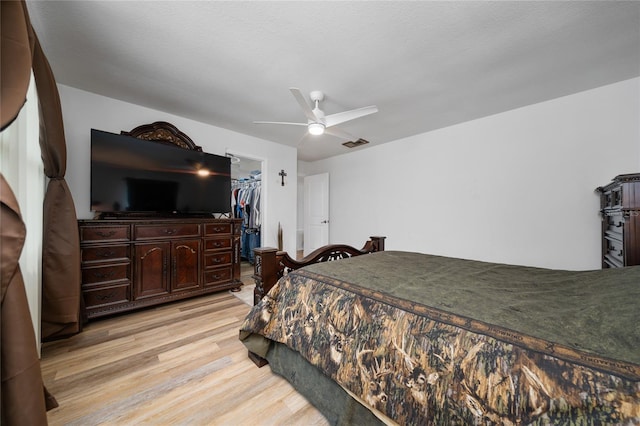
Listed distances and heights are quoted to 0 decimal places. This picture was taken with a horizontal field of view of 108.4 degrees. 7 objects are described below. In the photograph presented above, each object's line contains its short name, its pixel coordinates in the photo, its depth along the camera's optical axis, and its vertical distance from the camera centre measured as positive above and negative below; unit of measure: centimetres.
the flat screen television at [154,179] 236 +41
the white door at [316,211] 523 +6
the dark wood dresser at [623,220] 164 -6
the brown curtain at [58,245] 170 -23
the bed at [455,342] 64 -47
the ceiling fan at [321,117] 219 +95
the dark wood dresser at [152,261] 215 -50
